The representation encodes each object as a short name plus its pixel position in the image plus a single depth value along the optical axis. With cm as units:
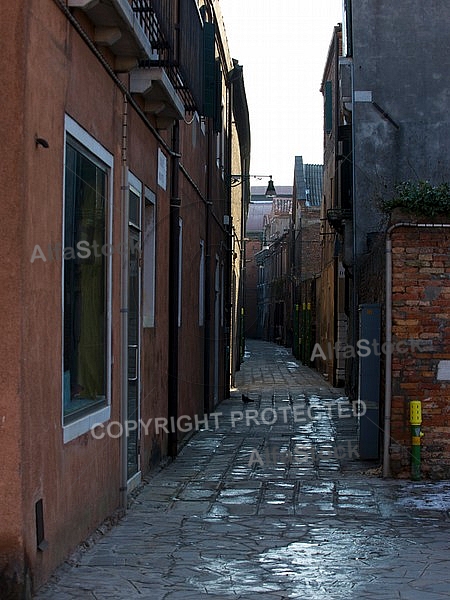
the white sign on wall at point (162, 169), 998
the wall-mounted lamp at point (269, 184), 2330
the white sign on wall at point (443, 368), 955
